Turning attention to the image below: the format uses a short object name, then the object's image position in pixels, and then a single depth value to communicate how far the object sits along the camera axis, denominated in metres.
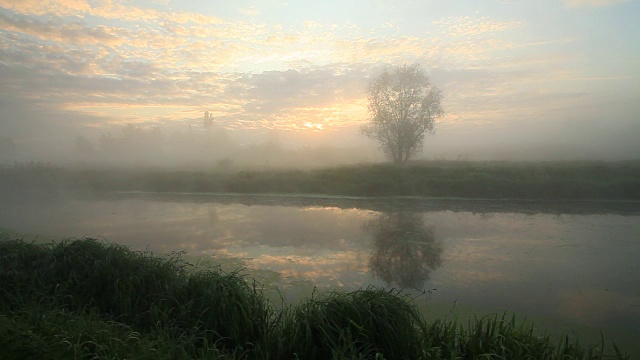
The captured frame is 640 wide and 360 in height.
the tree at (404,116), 26.41
